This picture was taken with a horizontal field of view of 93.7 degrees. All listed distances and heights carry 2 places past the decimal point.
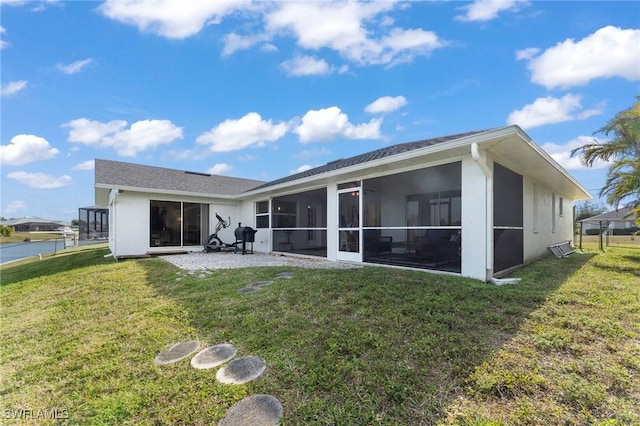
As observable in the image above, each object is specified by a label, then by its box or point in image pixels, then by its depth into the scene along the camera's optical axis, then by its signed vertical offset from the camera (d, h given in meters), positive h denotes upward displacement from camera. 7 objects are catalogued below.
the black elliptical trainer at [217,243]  12.87 -1.17
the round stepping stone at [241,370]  2.81 -1.52
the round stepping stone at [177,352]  3.29 -1.55
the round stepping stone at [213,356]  3.13 -1.53
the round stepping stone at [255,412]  2.29 -1.55
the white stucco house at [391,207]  5.88 +0.30
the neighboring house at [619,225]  31.42 -1.17
